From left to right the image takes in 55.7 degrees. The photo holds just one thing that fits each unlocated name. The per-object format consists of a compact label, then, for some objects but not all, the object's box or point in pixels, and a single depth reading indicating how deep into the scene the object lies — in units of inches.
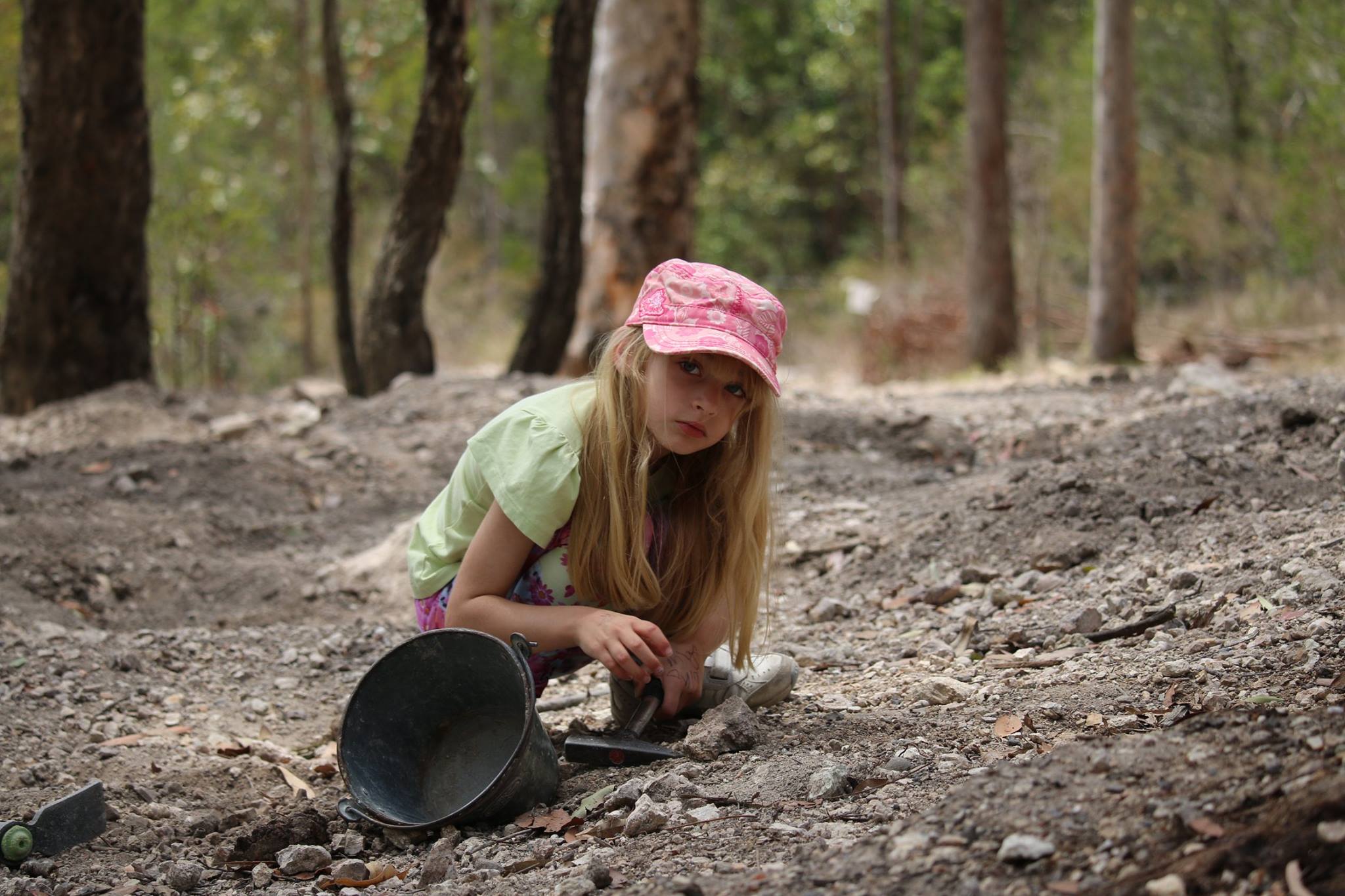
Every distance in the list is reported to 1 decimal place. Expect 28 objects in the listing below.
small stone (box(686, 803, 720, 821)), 84.0
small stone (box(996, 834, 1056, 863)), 65.9
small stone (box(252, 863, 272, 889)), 88.1
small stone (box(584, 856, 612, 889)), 75.6
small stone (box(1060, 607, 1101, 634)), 120.8
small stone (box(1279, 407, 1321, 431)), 169.0
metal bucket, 96.4
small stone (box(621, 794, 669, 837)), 84.4
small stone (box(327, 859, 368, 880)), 87.2
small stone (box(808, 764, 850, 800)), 85.5
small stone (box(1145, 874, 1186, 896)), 60.6
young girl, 97.8
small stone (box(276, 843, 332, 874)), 89.5
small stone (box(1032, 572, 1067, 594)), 137.7
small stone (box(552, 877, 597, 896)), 74.9
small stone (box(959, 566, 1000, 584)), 146.9
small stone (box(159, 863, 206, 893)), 87.0
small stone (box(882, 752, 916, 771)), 88.7
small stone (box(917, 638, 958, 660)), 124.8
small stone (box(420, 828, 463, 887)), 85.1
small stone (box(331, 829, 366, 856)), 93.6
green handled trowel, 90.4
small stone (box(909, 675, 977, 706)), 107.6
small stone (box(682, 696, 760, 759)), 97.5
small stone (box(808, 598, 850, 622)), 149.3
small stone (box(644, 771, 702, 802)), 88.7
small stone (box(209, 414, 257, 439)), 257.1
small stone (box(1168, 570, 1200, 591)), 123.2
